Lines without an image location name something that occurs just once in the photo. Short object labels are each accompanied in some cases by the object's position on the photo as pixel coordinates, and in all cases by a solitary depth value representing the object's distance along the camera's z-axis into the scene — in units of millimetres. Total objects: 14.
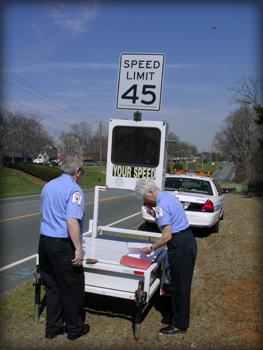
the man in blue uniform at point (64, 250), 3307
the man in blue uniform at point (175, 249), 3600
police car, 8320
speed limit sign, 4664
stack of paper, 3941
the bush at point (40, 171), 31859
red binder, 3635
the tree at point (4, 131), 33750
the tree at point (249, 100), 31983
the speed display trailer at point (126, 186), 3646
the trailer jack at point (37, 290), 3709
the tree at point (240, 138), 38038
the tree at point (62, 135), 58975
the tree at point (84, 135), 64250
